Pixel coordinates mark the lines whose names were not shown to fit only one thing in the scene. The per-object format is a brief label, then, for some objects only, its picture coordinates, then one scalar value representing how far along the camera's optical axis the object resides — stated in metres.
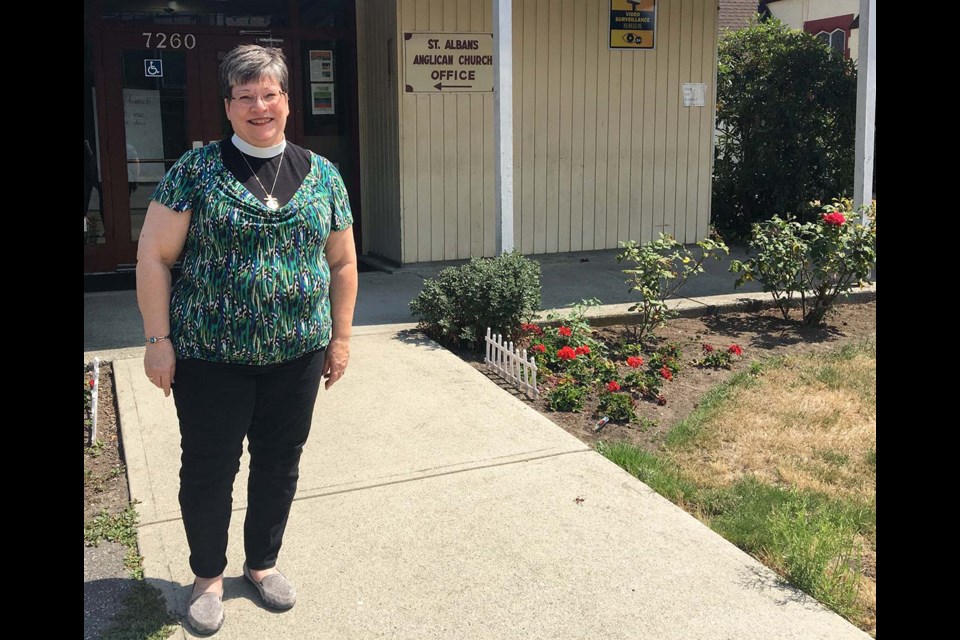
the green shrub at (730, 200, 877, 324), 7.06
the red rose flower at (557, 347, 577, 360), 5.92
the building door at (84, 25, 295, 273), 8.55
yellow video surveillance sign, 9.56
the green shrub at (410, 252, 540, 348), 6.26
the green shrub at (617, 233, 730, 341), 6.62
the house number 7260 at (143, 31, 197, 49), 8.55
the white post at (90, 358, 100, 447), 4.80
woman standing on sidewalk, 2.93
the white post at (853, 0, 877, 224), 8.19
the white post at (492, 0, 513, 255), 6.96
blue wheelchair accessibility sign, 8.62
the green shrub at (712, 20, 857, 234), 10.87
